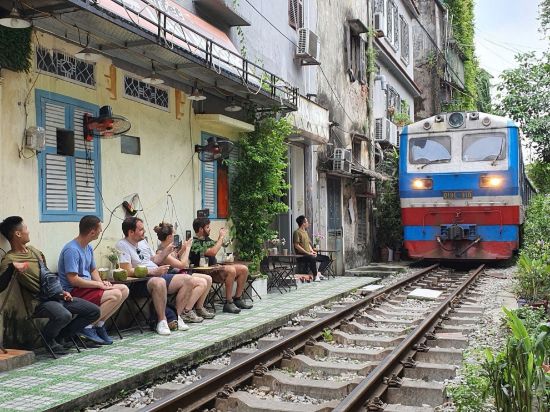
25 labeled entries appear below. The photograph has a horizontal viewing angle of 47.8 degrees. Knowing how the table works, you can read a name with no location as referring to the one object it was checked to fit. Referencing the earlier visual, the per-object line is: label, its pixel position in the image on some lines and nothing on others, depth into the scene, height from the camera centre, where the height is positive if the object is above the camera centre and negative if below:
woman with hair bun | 7.84 -0.31
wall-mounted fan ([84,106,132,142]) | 7.13 +1.30
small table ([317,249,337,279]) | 14.02 -0.77
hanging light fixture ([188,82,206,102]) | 8.70 +1.93
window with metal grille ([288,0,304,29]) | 13.74 +4.91
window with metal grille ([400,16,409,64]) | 24.83 +7.66
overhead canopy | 5.92 +2.20
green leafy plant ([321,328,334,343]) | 7.44 -1.27
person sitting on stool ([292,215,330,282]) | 12.84 -0.32
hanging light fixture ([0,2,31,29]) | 5.34 +1.86
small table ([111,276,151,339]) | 7.06 -0.81
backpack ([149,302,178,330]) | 7.52 -1.03
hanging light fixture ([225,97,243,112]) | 10.10 +2.05
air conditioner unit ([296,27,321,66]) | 13.70 +4.13
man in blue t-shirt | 6.28 -0.44
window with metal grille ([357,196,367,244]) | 18.14 +0.28
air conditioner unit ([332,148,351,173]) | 15.17 +1.70
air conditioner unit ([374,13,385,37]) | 19.55 +6.50
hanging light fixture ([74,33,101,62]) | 6.35 +1.86
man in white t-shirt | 7.20 -0.54
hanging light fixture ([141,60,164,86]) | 7.78 +1.95
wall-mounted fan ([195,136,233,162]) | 9.63 +1.29
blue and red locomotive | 14.05 +0.94
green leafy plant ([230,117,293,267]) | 10.70 +0.67
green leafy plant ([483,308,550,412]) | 3.78 -0.93
